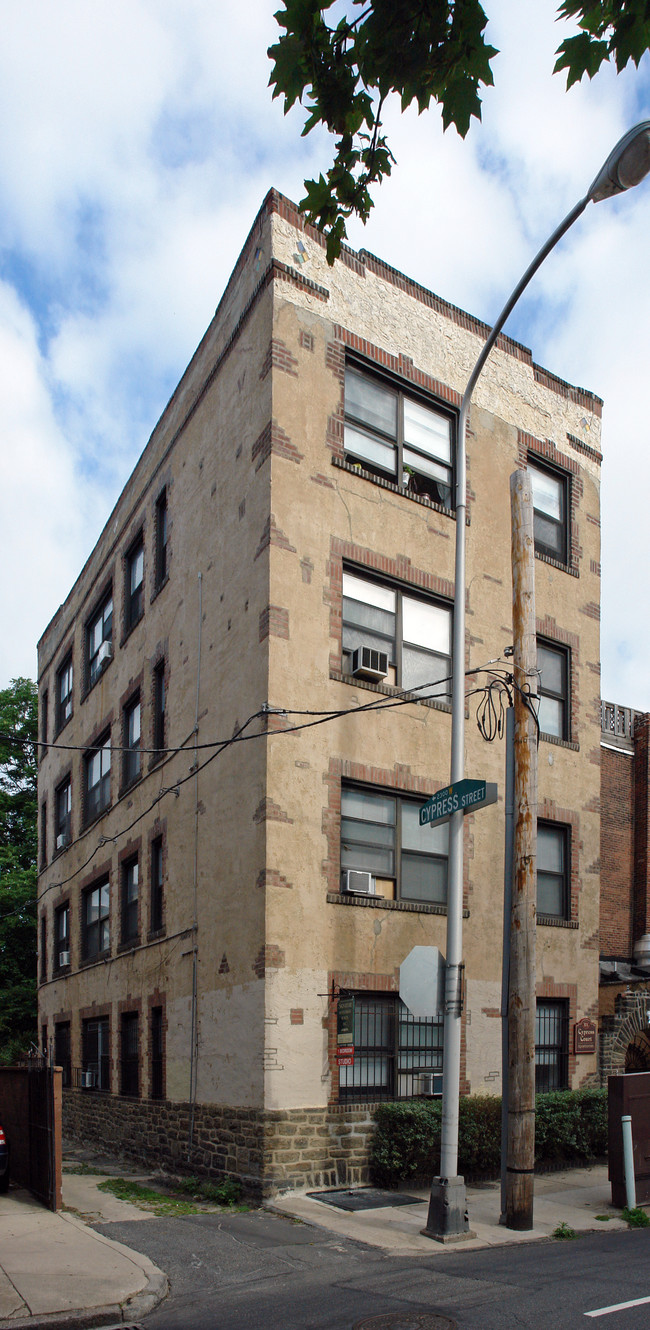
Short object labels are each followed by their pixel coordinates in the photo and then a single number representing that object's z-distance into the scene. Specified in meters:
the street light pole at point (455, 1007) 10.80
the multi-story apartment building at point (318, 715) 14.07
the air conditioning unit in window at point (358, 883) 14.44
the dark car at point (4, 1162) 12.76
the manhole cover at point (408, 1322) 7.42
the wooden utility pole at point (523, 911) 11.43
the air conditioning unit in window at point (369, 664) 15.32
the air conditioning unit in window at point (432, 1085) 15.00
